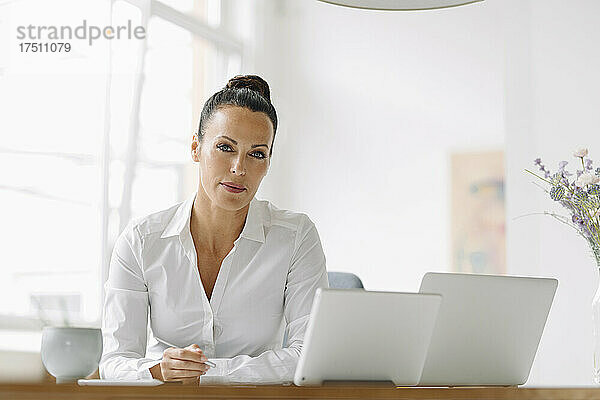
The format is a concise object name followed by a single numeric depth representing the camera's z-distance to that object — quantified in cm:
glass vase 199
